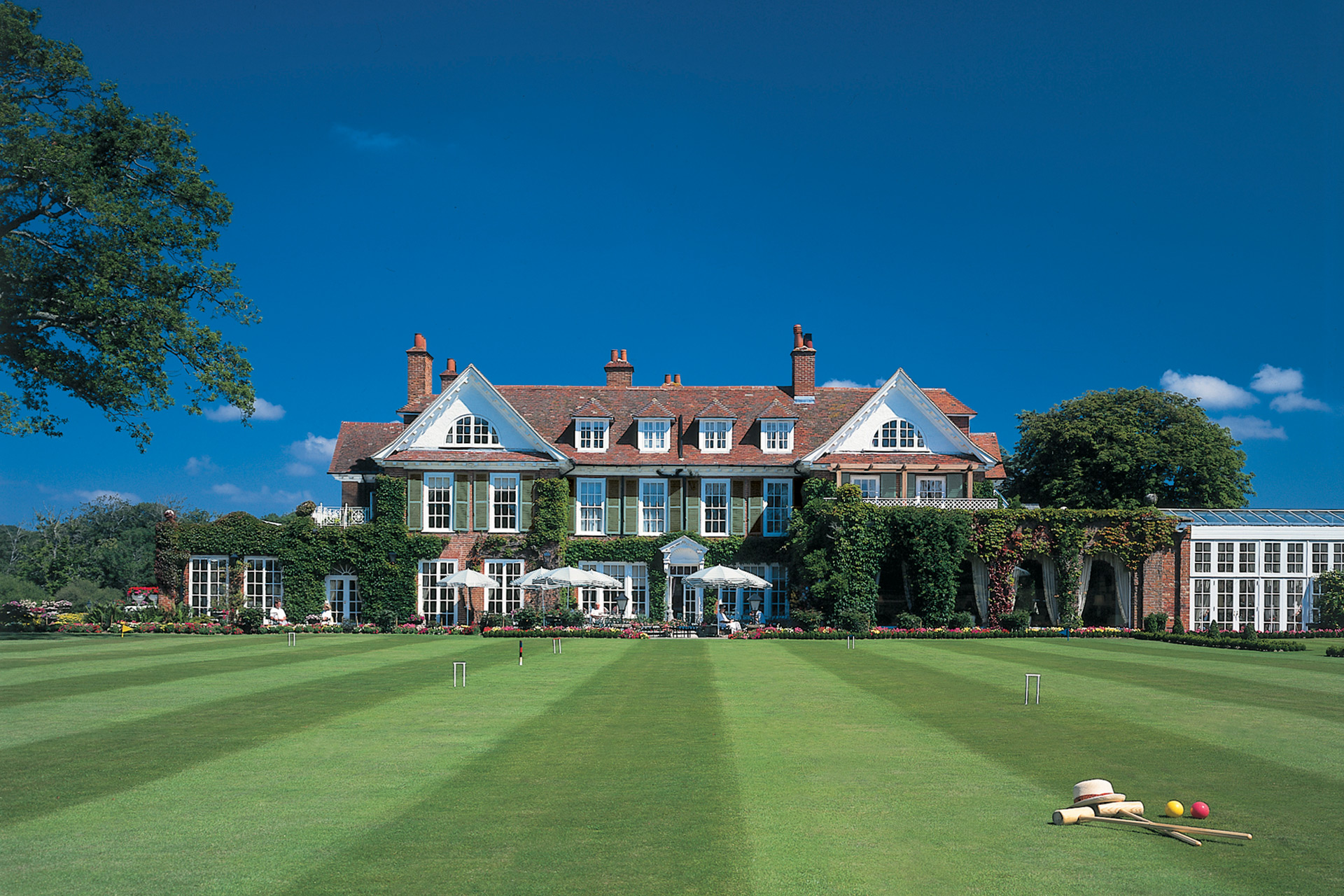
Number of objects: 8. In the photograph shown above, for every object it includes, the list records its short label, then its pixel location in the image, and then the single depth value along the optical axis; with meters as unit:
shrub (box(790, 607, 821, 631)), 32.03
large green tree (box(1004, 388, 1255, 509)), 48.16
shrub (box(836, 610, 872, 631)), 31.50
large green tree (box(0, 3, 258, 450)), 24.03
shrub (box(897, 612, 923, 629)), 32.09
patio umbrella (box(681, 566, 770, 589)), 31.89
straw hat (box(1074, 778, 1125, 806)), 8.05
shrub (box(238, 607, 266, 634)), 31.27
